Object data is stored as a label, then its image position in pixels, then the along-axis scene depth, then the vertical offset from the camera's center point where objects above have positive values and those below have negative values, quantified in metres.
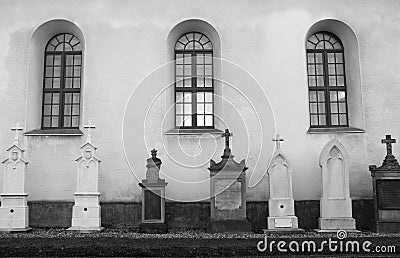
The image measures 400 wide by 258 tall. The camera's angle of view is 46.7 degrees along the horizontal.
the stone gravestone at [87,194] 11.91 +0.20
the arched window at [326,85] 13.83 +3.44
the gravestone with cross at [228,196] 11.60 +0.12
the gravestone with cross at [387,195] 11.80 +0.13
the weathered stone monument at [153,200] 11.81 +0.04
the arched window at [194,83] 13.76 +3.49
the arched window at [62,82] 13.78 +3.57
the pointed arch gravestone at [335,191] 11.91 +0.24
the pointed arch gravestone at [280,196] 11.79 +0.12
